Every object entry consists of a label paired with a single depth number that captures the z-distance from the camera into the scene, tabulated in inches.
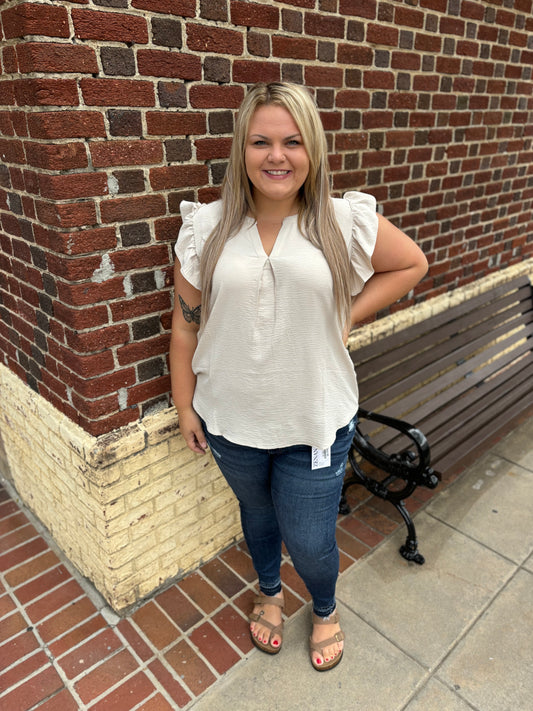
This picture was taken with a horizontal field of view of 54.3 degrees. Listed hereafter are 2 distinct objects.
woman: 62.9
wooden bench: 107.0
